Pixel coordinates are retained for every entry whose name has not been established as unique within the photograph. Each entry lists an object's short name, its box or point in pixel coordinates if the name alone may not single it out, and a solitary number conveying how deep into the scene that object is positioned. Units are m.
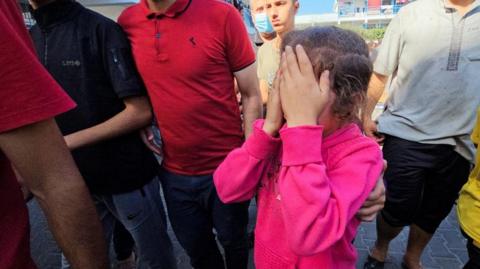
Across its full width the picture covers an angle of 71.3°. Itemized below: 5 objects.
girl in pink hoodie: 0.97
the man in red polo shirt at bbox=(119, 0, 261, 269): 1.73
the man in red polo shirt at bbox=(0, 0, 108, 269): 0.76
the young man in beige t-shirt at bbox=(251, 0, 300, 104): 2.69
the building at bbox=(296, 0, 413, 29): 38.88
